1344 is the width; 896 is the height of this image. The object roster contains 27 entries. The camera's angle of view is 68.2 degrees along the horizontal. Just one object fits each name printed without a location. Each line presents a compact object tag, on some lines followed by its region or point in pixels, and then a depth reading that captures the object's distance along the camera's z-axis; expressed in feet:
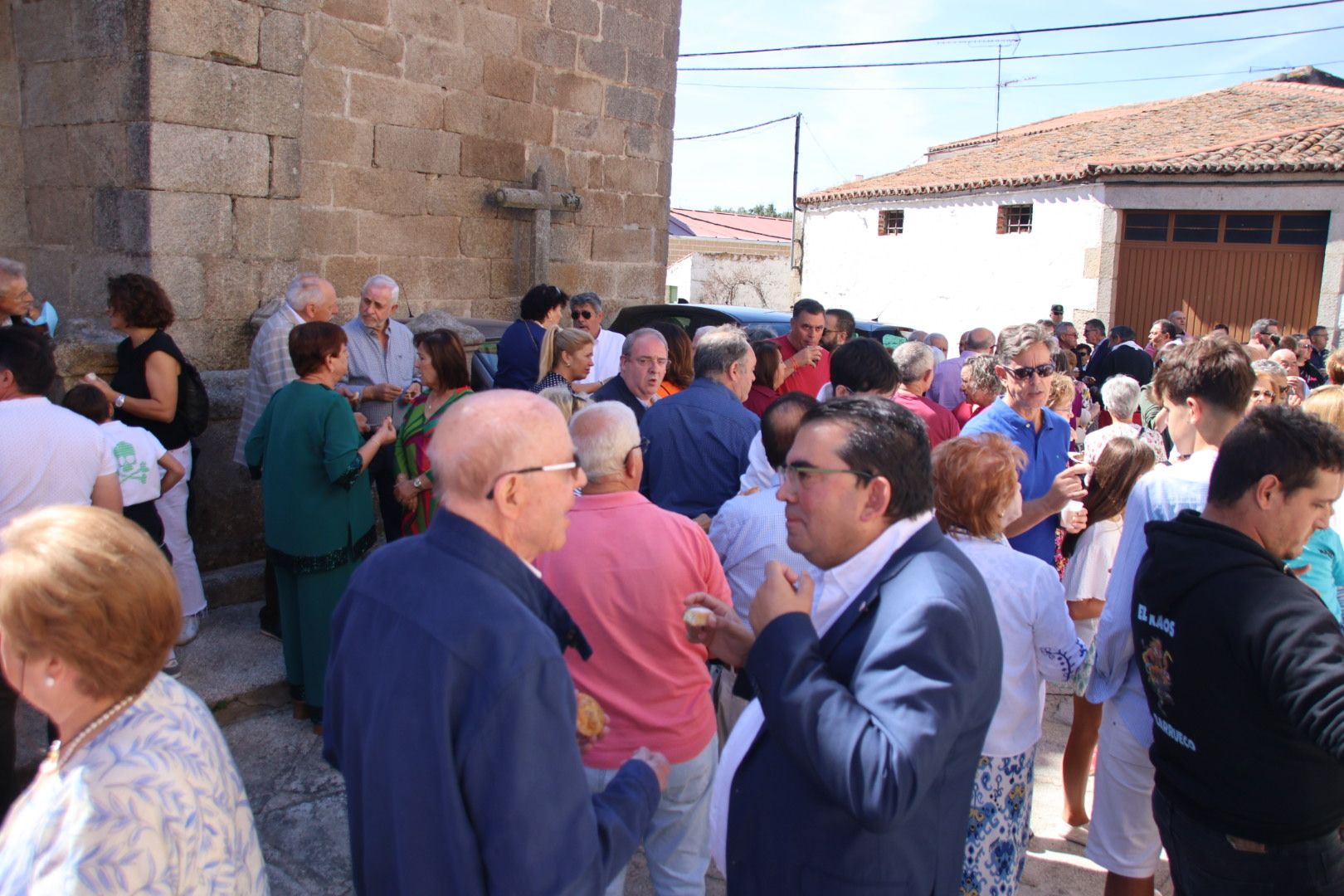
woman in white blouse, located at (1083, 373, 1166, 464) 15.31
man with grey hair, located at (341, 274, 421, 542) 15.87
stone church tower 16.07
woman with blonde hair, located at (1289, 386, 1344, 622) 9.28
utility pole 109.54
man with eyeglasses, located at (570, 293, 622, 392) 19.40
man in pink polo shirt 8.18
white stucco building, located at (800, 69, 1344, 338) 54.70
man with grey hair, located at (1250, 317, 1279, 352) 34.50
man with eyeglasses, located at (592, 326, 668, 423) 14.55
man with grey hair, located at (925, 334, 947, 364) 29.55
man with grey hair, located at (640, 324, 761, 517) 12.74
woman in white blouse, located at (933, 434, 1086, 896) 8.63
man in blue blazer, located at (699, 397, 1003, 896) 5.24
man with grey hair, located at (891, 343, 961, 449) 15.49
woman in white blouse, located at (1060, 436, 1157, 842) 11.88
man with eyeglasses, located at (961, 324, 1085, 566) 13.46
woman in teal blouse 12.39
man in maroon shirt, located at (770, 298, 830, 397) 18.44
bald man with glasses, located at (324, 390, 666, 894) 4.89
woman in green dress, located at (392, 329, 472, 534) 13.41
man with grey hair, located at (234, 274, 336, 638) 14.78
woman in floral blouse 4.62
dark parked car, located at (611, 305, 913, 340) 28.27
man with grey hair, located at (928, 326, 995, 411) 21.99
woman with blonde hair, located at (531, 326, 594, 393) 16.21
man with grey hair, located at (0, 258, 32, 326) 14.48
